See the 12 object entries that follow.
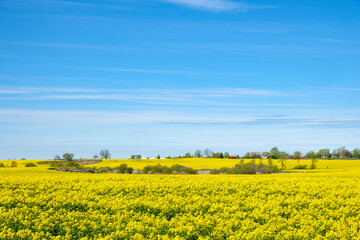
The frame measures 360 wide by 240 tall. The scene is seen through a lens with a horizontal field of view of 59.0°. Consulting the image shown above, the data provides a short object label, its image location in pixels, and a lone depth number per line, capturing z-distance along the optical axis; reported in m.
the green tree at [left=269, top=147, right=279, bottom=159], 128.76
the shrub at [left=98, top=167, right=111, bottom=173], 75.88
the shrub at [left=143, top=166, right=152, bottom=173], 80.87
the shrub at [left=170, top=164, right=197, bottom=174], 76.46
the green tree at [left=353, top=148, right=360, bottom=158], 174.62
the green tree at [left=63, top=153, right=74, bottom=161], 130.12
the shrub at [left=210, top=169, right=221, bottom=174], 76.50
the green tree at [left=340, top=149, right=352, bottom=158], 193.88
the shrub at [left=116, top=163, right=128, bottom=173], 82.89
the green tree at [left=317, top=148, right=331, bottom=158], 170.25
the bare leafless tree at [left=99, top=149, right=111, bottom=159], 147.12
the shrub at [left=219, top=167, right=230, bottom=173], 75.86
